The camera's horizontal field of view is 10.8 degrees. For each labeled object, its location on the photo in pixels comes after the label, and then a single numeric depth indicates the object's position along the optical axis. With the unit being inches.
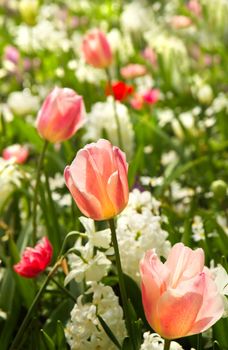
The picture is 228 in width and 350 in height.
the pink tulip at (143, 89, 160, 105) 83.1
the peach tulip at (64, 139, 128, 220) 41.1
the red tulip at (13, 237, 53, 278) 46.6
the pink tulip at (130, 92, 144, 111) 84.5
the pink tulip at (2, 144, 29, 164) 64.8
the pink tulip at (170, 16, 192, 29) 114.7
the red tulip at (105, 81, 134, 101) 74.9
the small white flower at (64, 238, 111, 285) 48.2
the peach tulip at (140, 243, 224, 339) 38.6
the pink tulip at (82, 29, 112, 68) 70.7
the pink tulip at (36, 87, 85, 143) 54.0
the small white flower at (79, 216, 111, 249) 47.5
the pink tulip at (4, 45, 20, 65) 113.1
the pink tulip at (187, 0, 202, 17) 131.2
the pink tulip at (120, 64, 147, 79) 94.4
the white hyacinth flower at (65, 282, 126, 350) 47.3
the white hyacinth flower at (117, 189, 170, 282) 50.1
